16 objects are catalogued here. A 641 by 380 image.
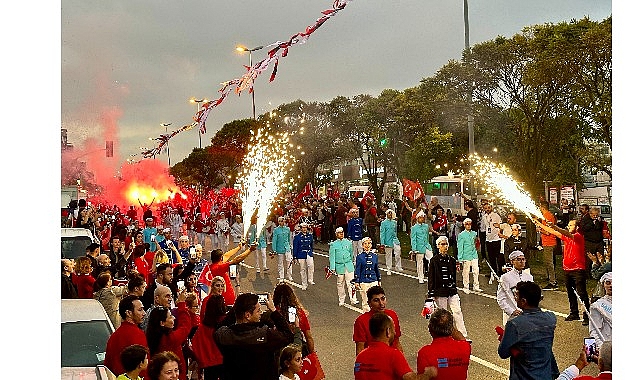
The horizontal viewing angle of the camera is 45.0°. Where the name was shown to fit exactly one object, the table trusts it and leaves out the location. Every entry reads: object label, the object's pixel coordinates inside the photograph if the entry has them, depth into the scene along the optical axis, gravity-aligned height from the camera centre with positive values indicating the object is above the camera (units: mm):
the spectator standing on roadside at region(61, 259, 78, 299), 8468 -958
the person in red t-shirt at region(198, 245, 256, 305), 9502 -913
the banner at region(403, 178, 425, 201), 23281 +56
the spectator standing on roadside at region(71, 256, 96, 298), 9047 -967
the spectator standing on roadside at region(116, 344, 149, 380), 5129 -1105
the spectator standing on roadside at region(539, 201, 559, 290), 14268 -1243
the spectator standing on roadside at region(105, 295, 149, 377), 5980 -1094
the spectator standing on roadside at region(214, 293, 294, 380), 5902 -1155
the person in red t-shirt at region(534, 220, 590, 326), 11117 -1065
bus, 38194 +138
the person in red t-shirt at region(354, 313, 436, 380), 5242 -1180
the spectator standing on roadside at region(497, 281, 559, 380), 5980 -1192
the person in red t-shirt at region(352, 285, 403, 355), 6766 -1125
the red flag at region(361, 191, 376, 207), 23634 -167
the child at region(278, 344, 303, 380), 5398 -1184
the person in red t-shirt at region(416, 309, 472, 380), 5379 -1126
